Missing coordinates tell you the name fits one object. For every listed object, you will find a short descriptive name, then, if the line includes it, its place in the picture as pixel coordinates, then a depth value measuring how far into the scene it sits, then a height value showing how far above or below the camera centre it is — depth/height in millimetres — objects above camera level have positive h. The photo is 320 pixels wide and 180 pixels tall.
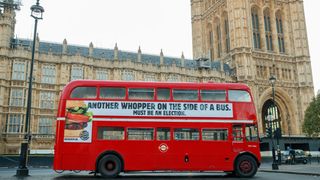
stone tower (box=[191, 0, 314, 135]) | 59531 +16777
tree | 43847 +2421
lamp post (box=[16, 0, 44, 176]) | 17812 -231
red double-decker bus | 15273 +491
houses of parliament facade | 41969 +12083
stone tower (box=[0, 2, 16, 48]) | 42438 +15693
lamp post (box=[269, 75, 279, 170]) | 25017 -2257
